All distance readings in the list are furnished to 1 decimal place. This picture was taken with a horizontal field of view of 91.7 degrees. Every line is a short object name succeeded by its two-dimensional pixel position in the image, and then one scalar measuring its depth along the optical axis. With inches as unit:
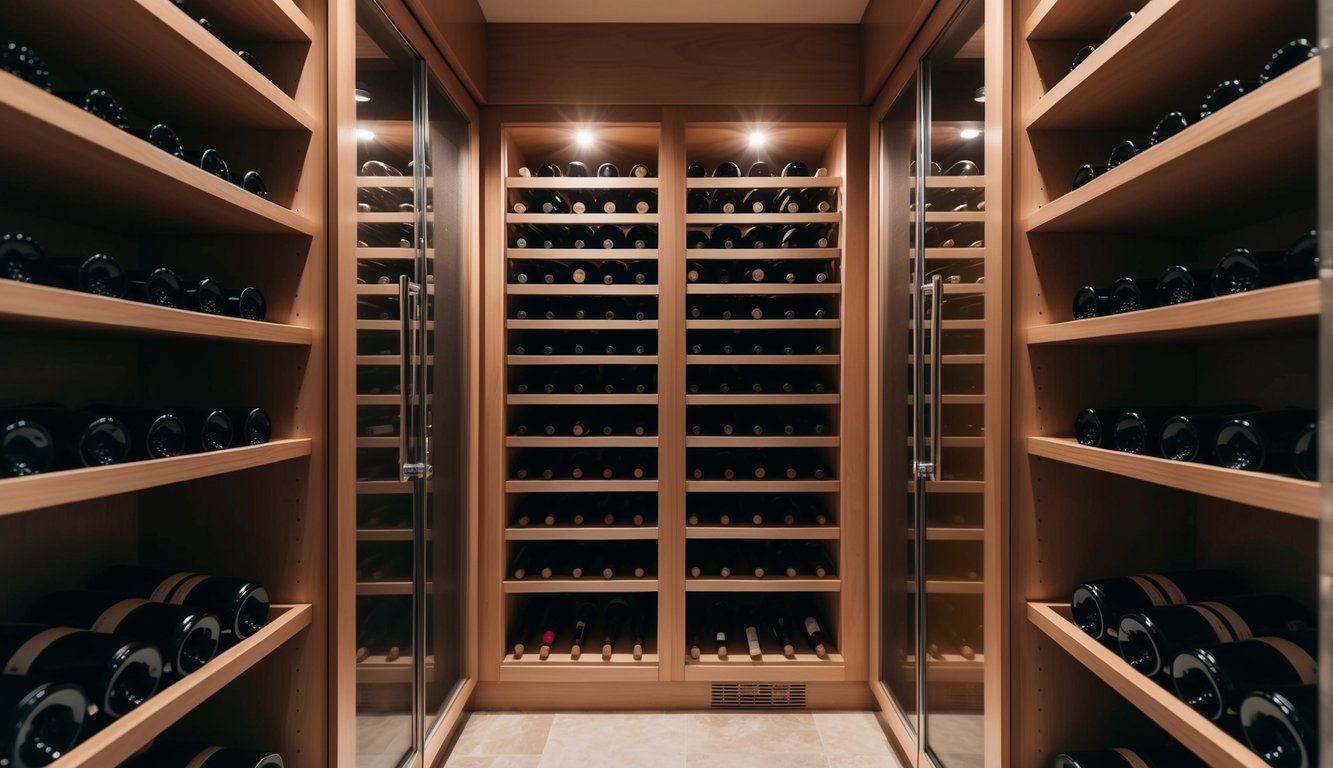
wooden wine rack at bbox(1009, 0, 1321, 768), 43.0
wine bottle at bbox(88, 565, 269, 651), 47.2
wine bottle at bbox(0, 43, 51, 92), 31.0
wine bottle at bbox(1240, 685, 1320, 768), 31.6
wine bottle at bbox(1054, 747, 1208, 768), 51.3
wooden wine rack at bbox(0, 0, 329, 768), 40.9
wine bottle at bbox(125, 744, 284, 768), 49.7
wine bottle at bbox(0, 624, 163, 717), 35.3
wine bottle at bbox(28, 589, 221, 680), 40.9
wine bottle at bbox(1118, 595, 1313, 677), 42.4
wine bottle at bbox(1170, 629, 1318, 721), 36.7
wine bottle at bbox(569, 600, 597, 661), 102.4
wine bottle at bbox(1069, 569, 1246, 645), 49.1
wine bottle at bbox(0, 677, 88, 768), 30.1
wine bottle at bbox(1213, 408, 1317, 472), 35.1
